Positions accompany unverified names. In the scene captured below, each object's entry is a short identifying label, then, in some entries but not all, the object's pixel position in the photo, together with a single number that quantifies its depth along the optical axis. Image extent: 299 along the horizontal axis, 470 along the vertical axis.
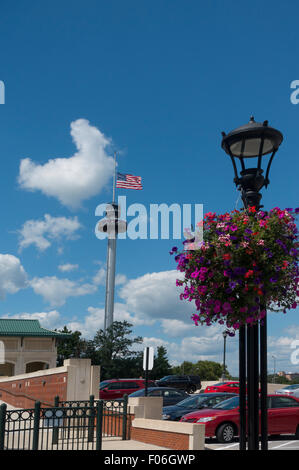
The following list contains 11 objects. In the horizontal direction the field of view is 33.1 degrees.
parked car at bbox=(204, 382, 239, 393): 30.12
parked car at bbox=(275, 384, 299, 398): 27.55
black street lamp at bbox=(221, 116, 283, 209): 6.89
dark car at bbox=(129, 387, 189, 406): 23.21
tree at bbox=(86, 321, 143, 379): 48.00
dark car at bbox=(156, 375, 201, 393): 36.78
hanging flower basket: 6.09
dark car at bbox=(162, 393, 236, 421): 17.52
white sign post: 17.53
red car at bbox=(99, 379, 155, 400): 28.19
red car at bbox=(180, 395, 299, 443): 15.09
